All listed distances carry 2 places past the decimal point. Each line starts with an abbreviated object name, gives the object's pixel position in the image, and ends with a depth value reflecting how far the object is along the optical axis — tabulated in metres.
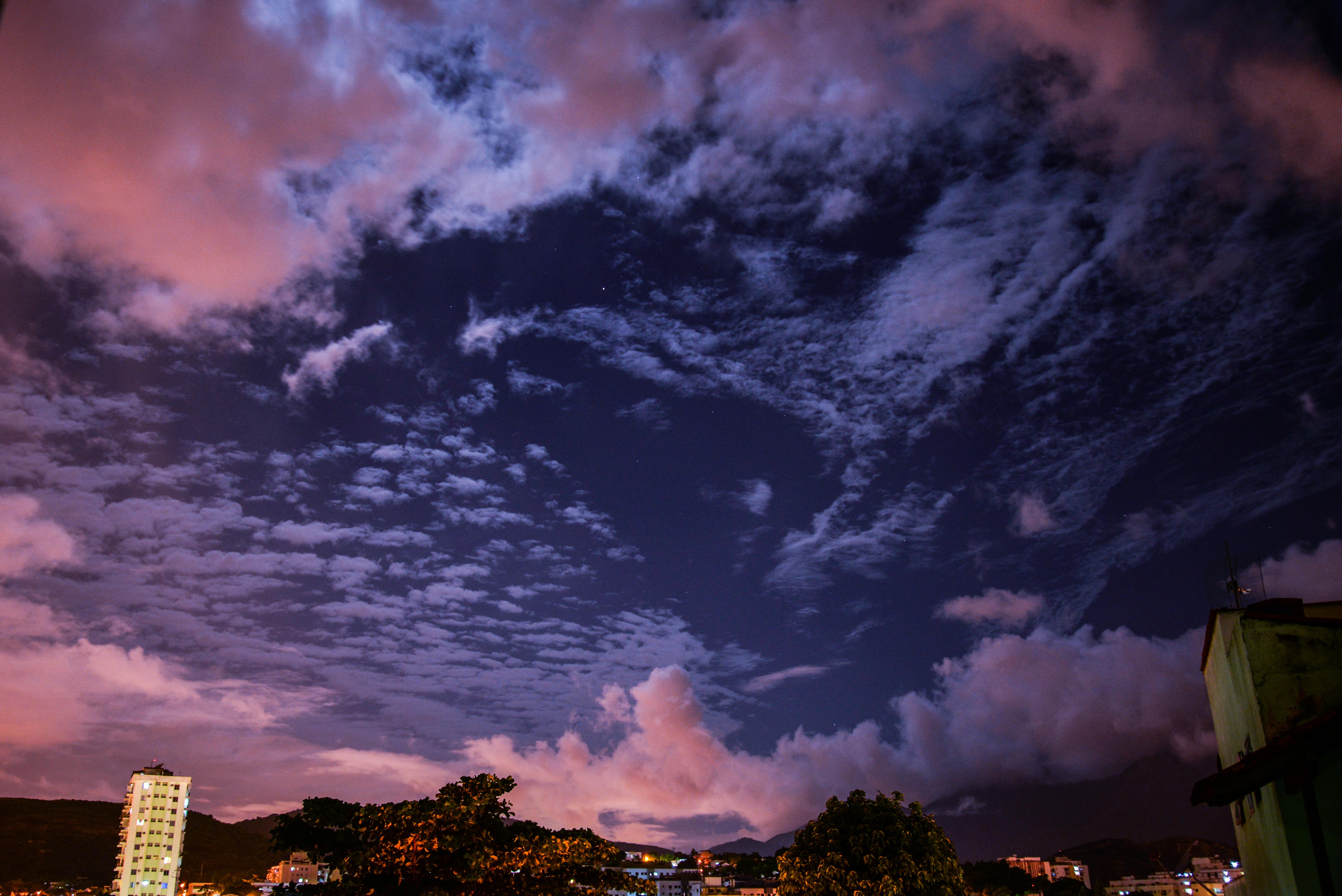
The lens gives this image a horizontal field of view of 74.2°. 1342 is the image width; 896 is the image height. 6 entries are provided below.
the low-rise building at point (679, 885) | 175.88
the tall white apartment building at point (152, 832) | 184.38
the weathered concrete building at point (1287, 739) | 12.09
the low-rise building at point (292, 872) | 153.75
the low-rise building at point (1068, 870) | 181.62
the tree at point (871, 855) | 28.27
